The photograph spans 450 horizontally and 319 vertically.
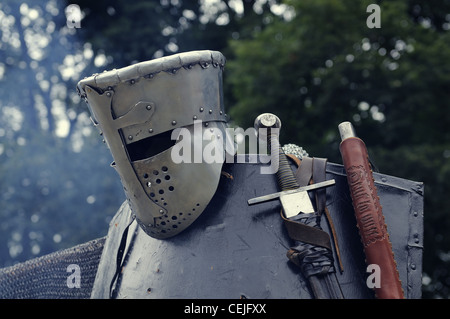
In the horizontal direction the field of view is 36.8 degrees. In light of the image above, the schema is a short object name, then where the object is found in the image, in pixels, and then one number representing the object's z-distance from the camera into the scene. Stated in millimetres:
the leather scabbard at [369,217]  3174
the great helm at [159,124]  3229
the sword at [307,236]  3119
